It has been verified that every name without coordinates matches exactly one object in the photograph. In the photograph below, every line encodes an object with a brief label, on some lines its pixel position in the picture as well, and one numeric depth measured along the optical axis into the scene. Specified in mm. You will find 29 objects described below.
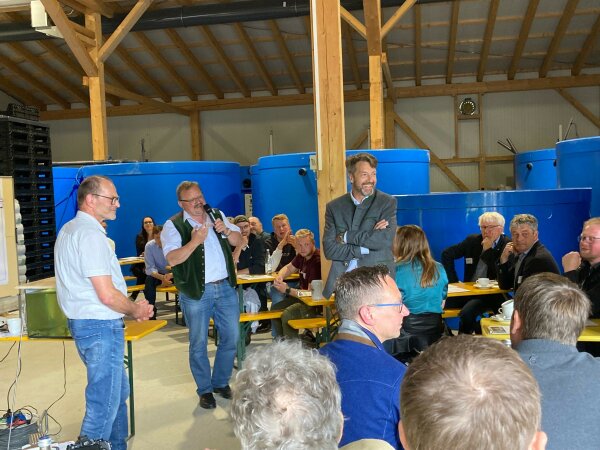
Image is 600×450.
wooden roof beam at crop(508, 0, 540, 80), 13689
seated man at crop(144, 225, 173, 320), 8047
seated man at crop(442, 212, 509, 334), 5336
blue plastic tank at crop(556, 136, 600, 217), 7047
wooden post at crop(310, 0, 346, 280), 4953
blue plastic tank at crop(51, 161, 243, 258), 10812
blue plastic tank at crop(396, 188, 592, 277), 6785
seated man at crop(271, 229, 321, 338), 5703
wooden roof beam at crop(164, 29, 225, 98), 14945
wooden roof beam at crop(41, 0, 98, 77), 8922
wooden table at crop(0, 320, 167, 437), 3730
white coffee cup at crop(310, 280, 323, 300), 4996
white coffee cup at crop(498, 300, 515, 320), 3777
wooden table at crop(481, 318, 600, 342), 3264
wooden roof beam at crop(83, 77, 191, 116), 14016
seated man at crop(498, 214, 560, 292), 4387
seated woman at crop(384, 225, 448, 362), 4191
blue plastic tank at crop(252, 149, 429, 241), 9250
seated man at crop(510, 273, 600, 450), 1719
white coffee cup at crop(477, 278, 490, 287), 5160
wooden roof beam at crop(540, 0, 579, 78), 13656
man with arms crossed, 4133
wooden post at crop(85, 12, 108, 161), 10562
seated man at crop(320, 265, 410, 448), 1825
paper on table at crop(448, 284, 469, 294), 4945
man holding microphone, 4348
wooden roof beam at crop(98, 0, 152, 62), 10508
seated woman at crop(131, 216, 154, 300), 9227
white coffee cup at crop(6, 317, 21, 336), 3873
